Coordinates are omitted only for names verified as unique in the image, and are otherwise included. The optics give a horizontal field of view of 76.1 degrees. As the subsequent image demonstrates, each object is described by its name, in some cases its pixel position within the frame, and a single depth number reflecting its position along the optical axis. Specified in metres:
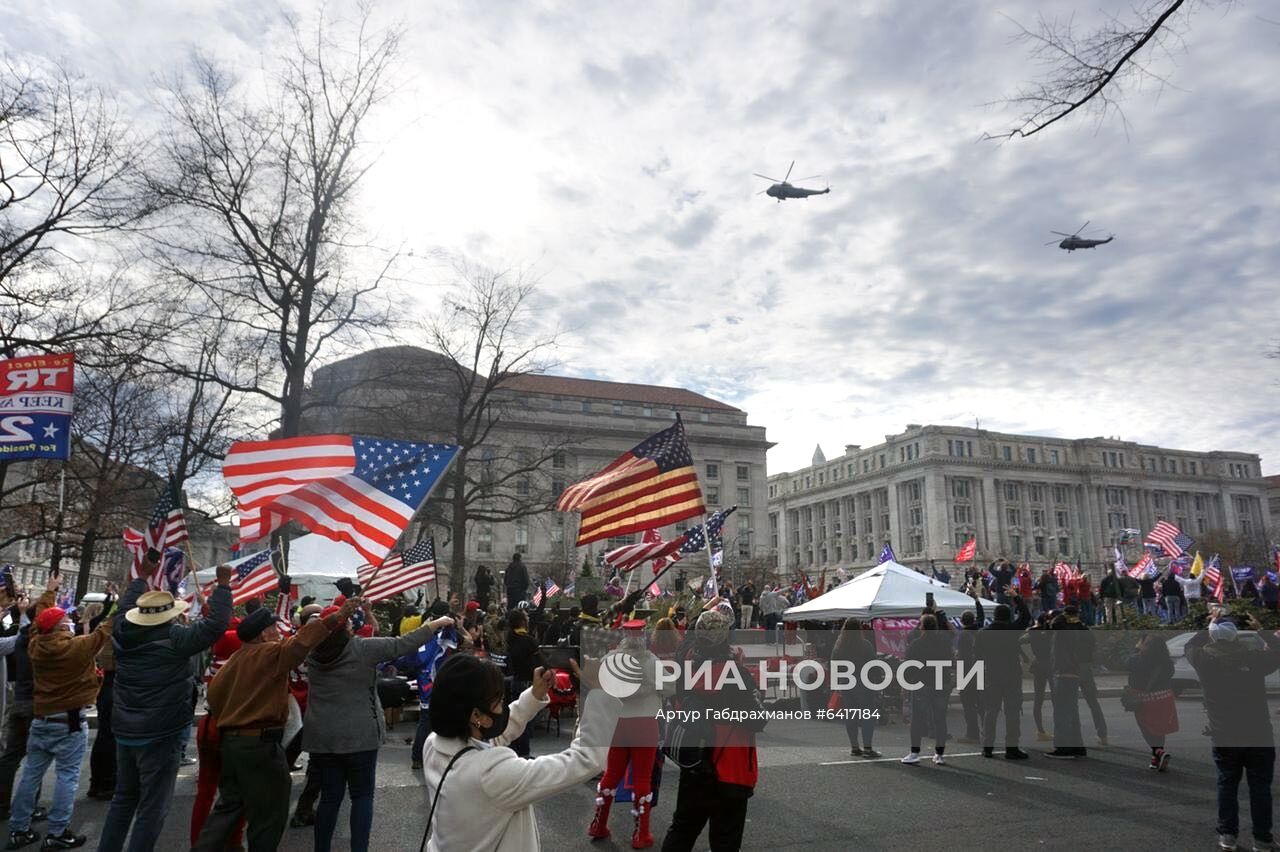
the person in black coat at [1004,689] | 10.95
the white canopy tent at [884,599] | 15.20
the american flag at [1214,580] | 23.59
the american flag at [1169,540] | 28.69
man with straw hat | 5.70
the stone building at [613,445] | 78.88
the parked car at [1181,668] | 17.66
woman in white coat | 2.89
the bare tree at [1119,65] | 5.38
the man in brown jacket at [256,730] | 5.24
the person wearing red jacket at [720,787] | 5.07
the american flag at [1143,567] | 29.73
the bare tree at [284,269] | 20.70
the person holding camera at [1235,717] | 6.62
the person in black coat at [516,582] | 21.61
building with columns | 111.06
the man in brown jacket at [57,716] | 6.82
